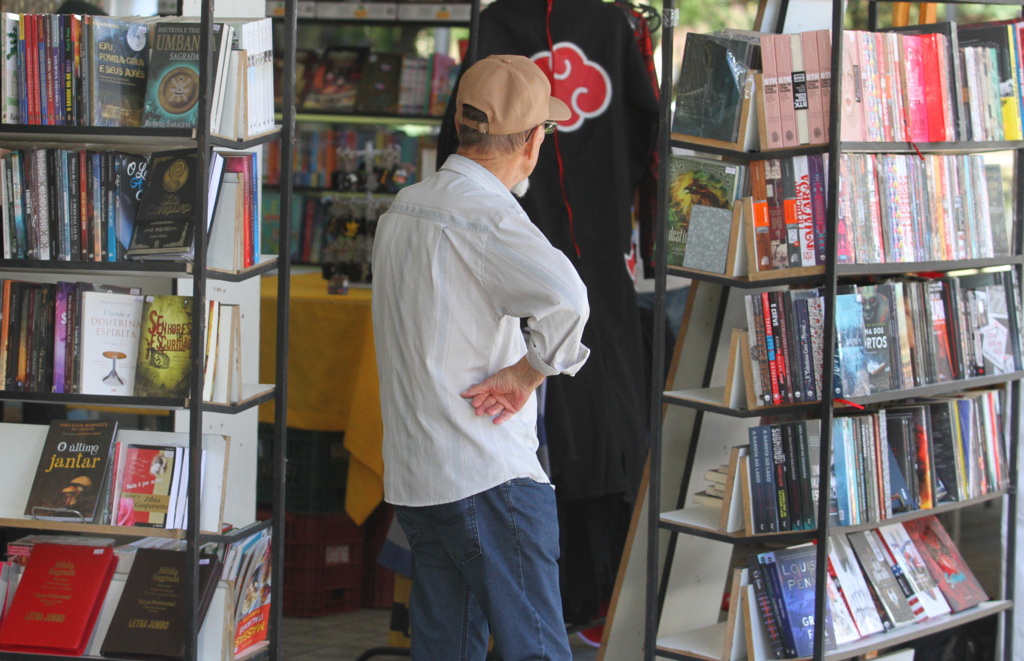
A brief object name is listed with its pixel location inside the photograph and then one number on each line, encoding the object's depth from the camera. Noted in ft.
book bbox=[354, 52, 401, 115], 36.68
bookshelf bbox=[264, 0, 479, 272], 31.86
